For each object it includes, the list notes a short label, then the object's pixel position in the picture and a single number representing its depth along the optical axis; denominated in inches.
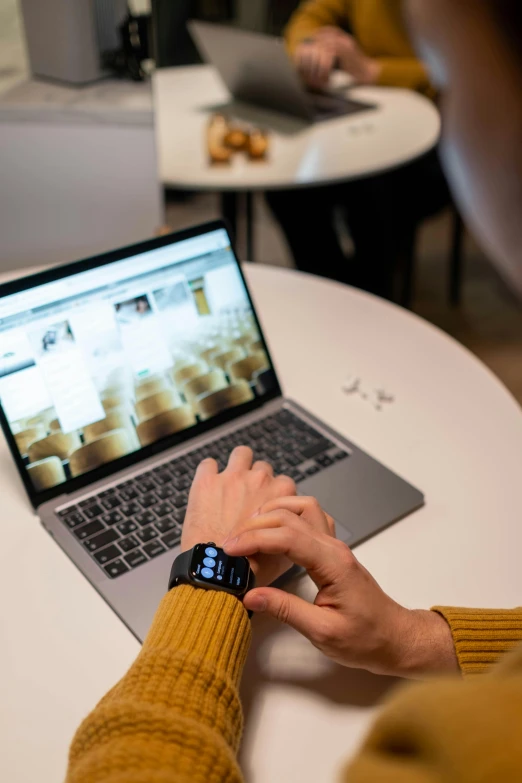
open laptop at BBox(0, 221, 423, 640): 30.6
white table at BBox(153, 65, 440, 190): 65.4
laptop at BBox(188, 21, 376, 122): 71.1
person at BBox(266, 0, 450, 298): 87.0
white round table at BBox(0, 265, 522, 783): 23.7
